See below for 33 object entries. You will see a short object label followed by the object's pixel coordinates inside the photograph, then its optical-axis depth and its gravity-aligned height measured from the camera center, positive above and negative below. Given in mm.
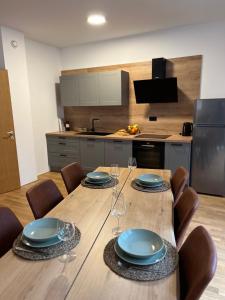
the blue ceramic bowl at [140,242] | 1032 -650
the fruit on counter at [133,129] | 4151 -387
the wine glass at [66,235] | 1042 -619
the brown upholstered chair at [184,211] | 1397 -696
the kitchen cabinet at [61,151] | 4398 -825
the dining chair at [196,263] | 860 -674
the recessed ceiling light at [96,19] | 3083 +1258
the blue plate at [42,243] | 1102 -654
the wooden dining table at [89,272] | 847 -682
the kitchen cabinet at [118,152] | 3893 -760
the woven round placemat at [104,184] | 1925 -659
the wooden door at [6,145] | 3486 -544
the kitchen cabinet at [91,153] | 4145 -820
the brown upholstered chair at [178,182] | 1914 -666
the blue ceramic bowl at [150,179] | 1899 -623
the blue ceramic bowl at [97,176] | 2016 -623
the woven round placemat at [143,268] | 923 -681
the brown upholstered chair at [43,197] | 1645 -682
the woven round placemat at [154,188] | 1820 -660
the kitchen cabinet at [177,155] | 3453 -749
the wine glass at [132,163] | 2115 -514
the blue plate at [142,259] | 983 -667
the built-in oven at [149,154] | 3676 -766
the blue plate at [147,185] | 1885 -648
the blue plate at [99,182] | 1987 -643
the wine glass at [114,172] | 2123 -613
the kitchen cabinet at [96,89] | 4055 +375
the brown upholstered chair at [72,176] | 2158 -668
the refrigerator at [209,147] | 3191 -597
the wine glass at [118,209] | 1338 -604
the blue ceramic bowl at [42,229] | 1133 -642
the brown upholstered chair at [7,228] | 1316 -711
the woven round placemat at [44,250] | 1050 -673
